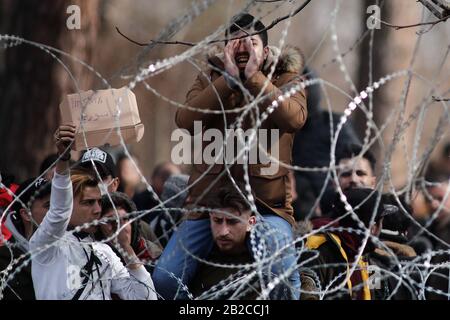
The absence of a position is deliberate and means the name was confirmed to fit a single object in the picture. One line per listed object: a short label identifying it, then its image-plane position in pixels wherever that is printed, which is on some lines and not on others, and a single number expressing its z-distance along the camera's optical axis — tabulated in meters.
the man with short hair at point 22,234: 11.45
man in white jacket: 10.91
